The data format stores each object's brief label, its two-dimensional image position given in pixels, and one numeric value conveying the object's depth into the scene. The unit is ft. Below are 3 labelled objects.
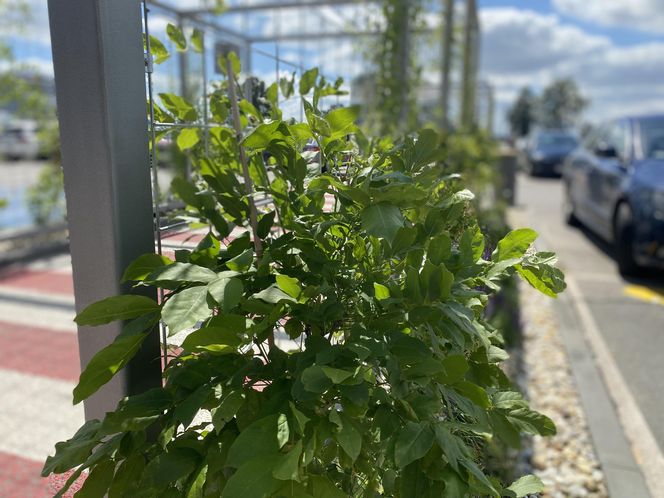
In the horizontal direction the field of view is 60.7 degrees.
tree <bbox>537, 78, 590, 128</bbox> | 163.32
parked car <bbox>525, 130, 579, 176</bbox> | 65.51
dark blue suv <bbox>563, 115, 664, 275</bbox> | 19.66
